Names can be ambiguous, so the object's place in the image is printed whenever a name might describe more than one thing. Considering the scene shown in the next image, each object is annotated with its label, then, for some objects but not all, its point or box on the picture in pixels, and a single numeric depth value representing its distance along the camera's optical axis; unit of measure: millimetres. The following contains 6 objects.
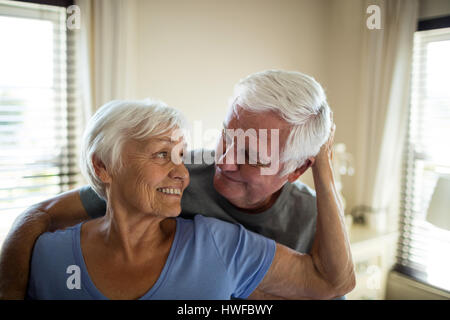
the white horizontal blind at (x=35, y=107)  1822
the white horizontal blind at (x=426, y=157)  2281
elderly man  970
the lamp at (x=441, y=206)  2074
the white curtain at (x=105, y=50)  1844
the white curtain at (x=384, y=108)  2367
